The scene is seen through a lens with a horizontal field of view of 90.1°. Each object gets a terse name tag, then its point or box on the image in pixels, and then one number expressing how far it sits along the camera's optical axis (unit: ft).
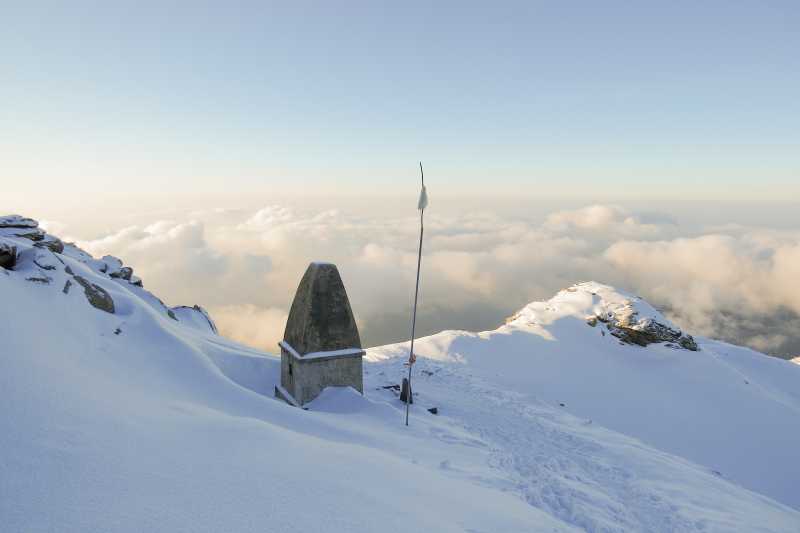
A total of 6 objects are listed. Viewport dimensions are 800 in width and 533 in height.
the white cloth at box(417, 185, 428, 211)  39.83
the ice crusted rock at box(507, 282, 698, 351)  107.24
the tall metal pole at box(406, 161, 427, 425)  39.13
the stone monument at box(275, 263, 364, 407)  44.09
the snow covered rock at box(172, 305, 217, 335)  75.31
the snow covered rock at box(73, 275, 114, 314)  43.62
